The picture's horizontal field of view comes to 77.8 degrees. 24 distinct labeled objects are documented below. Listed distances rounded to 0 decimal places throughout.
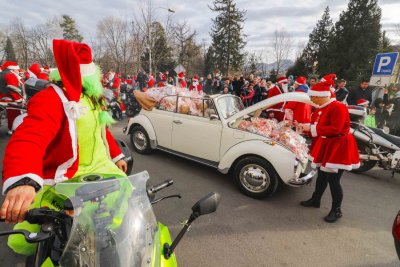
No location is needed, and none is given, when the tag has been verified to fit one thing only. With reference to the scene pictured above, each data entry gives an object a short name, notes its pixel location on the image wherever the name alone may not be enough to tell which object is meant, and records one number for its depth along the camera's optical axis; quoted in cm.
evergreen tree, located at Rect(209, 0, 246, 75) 3703
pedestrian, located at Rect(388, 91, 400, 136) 854
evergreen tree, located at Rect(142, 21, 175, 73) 2960
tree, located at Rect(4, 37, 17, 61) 4591
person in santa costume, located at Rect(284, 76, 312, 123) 607
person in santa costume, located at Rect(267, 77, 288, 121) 846
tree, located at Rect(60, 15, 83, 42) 5059
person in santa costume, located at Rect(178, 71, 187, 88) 1513
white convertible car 402
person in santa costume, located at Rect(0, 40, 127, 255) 123
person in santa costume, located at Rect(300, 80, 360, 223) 362
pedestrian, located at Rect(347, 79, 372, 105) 896
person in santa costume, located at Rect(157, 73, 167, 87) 1863
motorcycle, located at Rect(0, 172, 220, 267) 111
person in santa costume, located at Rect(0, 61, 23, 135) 693
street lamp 2340
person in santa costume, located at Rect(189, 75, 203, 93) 1633
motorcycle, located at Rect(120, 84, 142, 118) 1184
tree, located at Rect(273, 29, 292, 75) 5078
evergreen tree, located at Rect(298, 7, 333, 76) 4144
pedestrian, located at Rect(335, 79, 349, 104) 931
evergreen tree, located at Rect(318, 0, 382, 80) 3131
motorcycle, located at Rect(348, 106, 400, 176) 538
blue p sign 732
